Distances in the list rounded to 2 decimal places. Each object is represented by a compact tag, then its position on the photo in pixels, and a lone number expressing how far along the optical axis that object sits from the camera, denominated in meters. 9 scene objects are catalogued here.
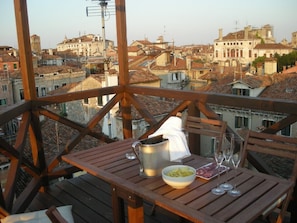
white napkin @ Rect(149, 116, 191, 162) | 1.93
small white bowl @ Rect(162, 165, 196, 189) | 1.66
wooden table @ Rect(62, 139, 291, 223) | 1.47
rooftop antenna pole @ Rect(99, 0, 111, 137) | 4.81
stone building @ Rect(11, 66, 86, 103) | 17.30
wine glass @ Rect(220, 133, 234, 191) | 1.79
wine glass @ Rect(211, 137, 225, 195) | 1.80
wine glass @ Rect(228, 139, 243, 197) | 1.69
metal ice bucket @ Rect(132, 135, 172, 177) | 1.80
